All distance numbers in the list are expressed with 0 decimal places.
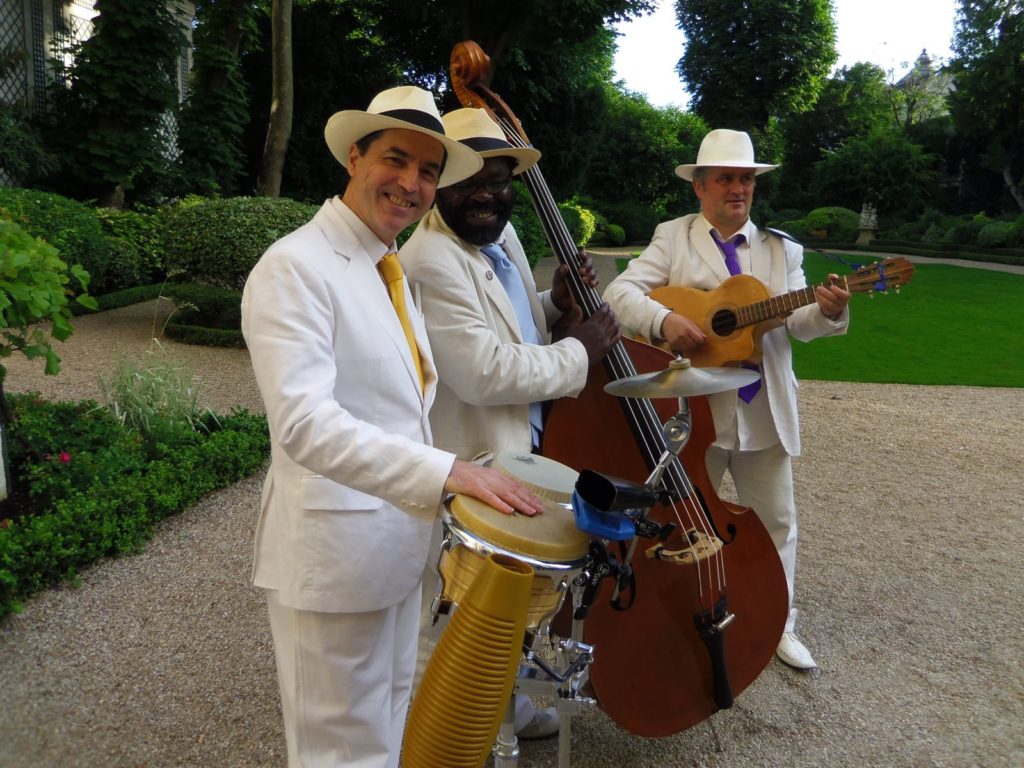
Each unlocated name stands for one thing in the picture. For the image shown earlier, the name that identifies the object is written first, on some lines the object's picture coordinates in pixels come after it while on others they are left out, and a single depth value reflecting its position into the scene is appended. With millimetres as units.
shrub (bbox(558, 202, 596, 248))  23950
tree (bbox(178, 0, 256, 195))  16016
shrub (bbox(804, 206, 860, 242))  34281
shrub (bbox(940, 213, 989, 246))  30203
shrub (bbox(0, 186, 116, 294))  10547
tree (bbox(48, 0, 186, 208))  13953
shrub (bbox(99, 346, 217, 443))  5887
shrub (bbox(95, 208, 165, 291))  12797
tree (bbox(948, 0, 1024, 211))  34344
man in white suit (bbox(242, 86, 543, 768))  1805
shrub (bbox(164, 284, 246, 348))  10102
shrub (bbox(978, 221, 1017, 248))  28438
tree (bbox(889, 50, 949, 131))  49844
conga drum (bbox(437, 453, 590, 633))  1725
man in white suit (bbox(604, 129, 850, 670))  3707
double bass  2916
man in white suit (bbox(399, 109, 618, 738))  2729
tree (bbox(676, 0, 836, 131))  38469
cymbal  2299
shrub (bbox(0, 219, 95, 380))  4309
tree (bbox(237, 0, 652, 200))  19375
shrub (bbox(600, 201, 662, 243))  35562
